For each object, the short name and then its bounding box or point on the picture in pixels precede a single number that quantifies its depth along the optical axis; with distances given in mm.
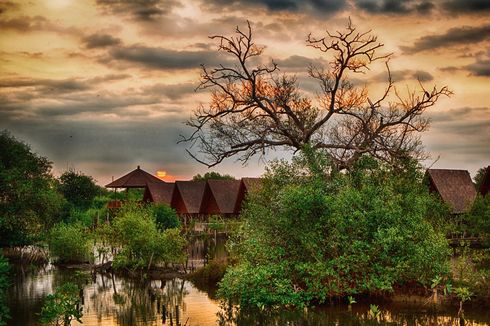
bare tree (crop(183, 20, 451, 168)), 26906
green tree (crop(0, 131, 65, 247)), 34656
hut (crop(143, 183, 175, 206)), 66069
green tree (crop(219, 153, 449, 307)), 20625
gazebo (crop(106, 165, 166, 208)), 68000
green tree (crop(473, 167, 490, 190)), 83188
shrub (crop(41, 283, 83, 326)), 17391
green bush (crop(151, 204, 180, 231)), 49219
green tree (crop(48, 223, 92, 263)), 33875
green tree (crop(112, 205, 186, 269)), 28875
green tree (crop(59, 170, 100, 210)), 74562
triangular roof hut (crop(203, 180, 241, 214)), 60500
